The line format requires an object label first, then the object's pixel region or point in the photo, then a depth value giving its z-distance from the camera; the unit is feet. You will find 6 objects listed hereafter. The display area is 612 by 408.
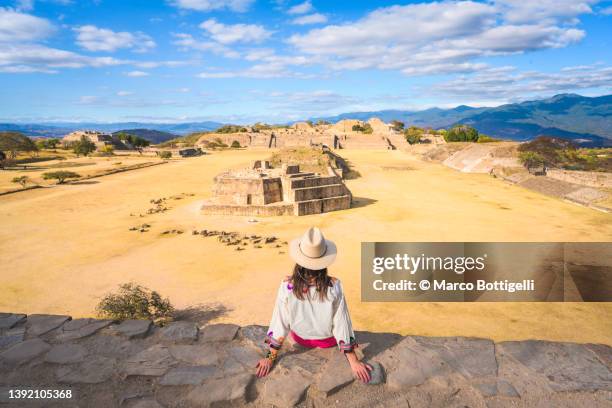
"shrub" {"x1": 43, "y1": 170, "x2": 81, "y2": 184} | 85.35
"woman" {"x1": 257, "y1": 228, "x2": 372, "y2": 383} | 10.25
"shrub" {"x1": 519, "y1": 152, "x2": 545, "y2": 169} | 93.74
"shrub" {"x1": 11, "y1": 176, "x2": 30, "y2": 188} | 77.71
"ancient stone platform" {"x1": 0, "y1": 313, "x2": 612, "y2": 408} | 9.32
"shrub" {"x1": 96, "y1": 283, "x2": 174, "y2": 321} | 22.30
